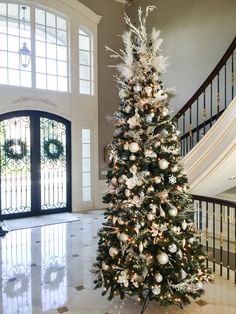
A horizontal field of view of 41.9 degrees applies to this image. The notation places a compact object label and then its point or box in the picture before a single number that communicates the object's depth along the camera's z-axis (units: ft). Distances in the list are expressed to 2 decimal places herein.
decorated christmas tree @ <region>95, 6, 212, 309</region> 9.92
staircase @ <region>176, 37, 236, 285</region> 14.23
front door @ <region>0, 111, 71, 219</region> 23.73
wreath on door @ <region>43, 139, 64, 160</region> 25.31
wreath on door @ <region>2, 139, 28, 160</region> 23.75
